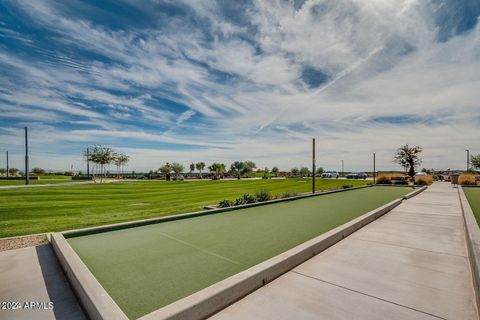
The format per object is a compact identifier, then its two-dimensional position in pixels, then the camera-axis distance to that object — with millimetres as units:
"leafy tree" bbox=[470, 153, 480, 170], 43691
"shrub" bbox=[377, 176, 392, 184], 30381
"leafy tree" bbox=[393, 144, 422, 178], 41500
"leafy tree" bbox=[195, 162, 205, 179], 113500
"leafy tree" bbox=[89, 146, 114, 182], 51531
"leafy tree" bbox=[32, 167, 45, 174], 75462
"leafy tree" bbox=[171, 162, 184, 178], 78519
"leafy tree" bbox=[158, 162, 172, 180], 76875
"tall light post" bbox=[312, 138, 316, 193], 18041
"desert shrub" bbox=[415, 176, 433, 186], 28472
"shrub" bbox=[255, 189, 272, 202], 13031
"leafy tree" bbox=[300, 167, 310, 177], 70250
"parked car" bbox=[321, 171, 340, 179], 54312
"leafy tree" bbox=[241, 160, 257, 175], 109569
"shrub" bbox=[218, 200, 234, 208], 11336
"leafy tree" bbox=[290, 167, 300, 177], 73519
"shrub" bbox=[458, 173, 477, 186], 28609
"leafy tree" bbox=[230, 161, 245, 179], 118150
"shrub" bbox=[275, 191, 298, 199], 15125
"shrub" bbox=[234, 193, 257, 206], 11941
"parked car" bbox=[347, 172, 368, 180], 50438
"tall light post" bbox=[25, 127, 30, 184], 35306
